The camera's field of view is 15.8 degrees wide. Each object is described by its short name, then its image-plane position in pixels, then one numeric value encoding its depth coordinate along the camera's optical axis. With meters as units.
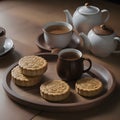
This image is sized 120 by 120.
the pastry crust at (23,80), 1.02
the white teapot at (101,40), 1.14
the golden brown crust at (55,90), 0.97
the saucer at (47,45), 1.21
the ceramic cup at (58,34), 1.17
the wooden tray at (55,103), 0.96
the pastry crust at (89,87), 0.99
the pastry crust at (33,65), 1.02
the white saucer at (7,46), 1.19
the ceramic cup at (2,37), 1.16
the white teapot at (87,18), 1.23
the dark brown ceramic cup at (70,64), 1.03
